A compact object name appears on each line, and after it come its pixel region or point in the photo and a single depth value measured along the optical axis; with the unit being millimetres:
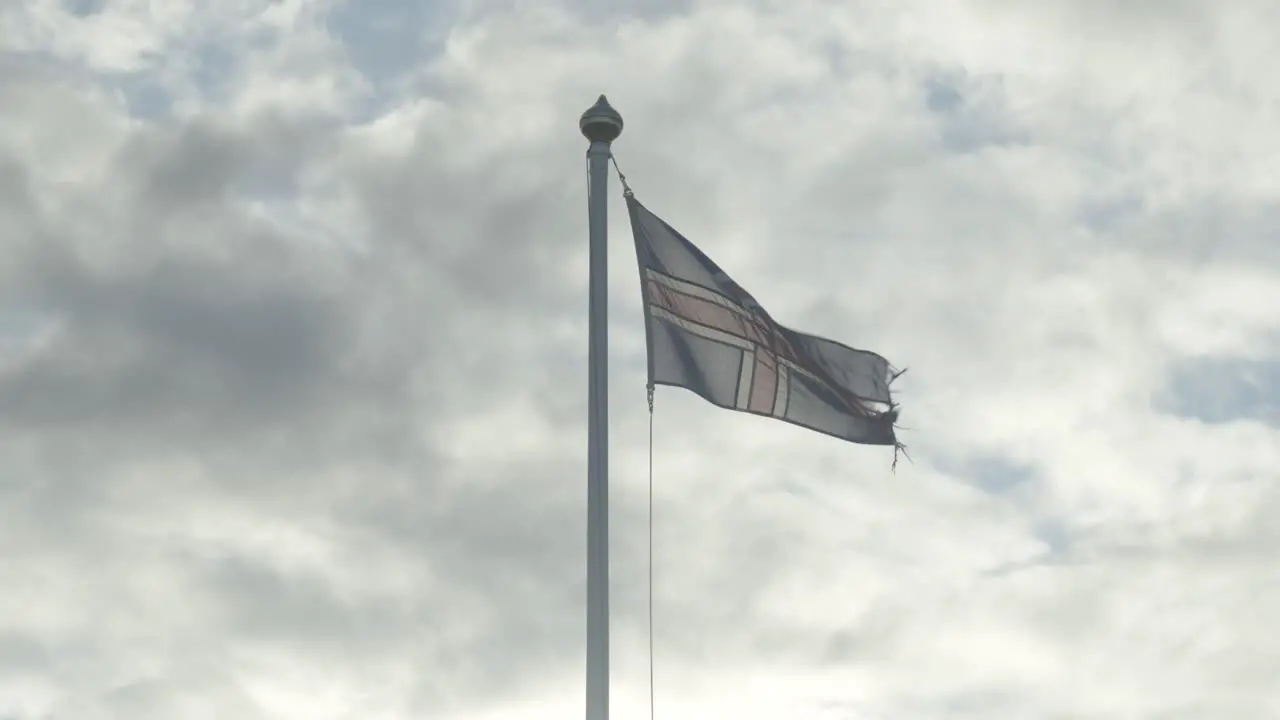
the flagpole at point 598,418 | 24031
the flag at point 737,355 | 27922
